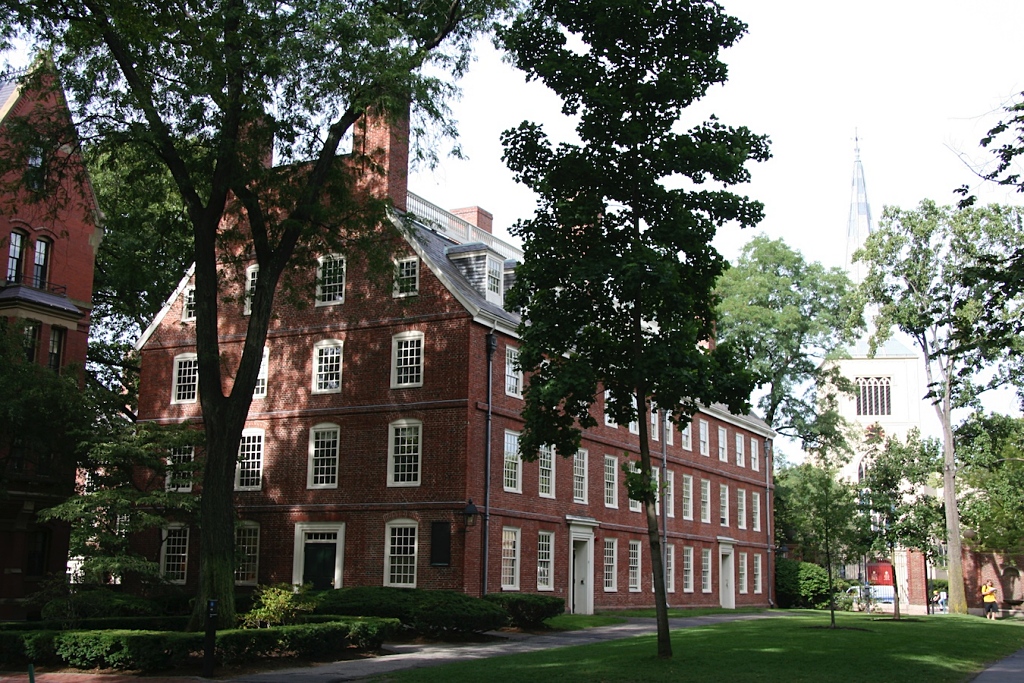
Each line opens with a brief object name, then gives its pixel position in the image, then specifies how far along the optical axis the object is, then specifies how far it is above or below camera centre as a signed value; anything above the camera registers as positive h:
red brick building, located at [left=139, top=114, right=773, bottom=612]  27.33 +2.38
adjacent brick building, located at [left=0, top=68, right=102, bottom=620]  30.33 +6.38
